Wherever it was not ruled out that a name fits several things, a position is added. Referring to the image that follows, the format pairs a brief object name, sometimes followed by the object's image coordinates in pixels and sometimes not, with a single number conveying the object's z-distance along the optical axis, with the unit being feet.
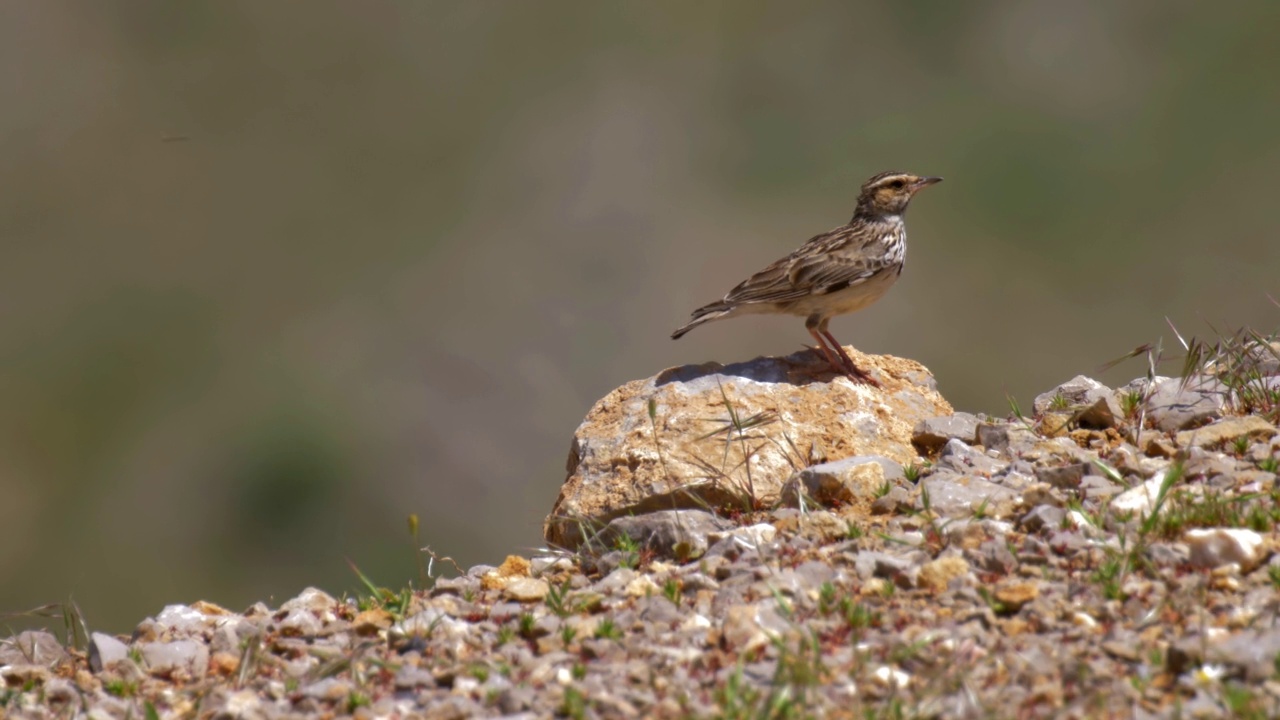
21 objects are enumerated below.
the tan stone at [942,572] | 33.86
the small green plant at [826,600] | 33.27
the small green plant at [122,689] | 36.01
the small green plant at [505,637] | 34.55
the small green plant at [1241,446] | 41.60
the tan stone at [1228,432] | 42.65
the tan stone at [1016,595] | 32.24
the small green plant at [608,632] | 33.47
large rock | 45.80
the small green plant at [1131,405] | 46.19
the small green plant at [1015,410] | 47.23
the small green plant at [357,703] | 31.68
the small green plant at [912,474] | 42.91
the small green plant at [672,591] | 35.50
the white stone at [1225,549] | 32.81
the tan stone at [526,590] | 38.19
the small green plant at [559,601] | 35.78
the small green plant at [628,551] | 39.83
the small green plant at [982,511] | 37.91
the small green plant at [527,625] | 34.68
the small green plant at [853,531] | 38.17
